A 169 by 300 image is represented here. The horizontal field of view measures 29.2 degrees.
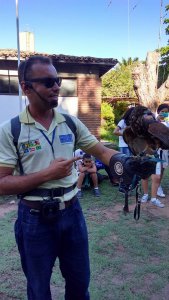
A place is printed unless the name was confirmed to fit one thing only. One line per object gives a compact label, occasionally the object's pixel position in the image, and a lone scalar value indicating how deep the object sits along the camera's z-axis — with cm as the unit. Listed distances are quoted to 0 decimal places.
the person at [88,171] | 724
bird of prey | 217
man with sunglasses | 208
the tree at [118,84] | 3294
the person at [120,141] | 665
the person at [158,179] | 640
